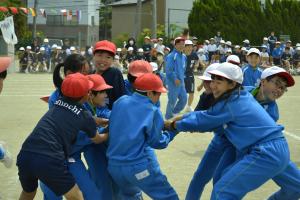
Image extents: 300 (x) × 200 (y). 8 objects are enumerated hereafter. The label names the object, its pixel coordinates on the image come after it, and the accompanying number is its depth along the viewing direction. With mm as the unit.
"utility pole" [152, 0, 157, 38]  31672
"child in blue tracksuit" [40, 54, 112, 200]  4875
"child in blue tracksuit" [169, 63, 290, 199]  4543
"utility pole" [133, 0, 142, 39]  34969
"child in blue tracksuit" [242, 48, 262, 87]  9094
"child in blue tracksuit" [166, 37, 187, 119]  11945
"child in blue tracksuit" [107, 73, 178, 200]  4641
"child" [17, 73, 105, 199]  4383
